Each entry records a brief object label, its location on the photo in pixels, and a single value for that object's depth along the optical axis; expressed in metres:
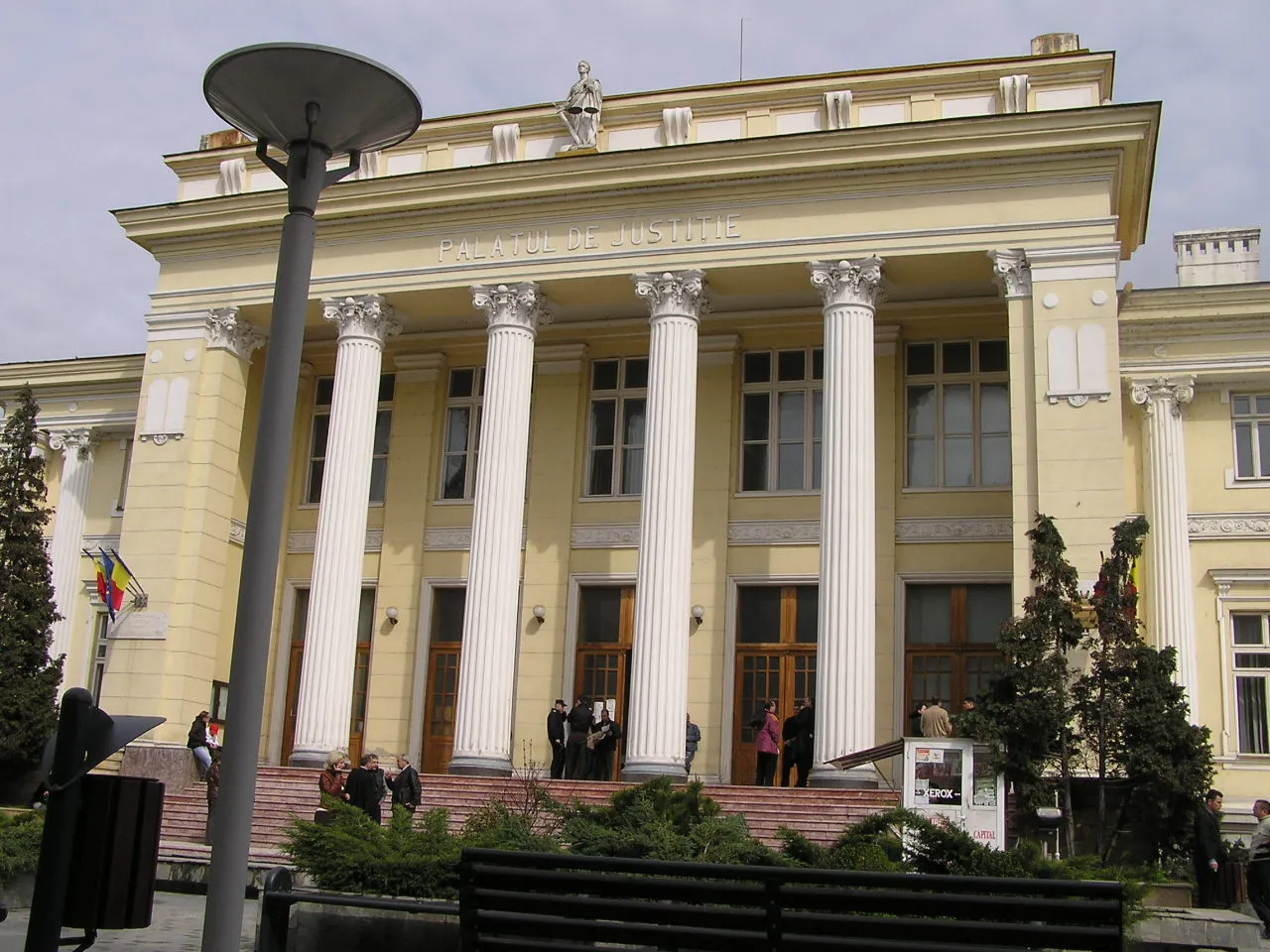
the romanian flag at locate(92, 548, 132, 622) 25.30
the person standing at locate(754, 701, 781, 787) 22.19
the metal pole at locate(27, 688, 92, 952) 4.80
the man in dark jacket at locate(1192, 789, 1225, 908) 16.31
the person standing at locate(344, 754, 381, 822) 16.62
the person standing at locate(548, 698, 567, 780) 23.64
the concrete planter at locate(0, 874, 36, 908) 13.15
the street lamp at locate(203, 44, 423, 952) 6.40
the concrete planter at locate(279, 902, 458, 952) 7.93
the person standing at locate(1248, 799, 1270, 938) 14.34
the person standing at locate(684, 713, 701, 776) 23.03
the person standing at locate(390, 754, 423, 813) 17.70
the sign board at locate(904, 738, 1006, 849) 17.83
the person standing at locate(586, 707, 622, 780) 23.19
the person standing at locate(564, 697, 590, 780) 23.25
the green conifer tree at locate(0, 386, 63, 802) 25.23
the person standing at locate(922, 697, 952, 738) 19.44
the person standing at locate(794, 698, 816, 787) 22.02
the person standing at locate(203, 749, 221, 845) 19.18
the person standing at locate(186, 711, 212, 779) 22.12
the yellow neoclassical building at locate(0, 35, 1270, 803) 21.70
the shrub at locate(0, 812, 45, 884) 13.04
